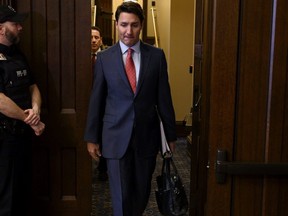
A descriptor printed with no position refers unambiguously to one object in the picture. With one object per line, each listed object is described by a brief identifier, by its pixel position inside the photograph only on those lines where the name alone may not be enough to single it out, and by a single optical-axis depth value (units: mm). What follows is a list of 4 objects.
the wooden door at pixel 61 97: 2605
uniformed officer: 2303
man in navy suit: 2209
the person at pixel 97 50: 3900
